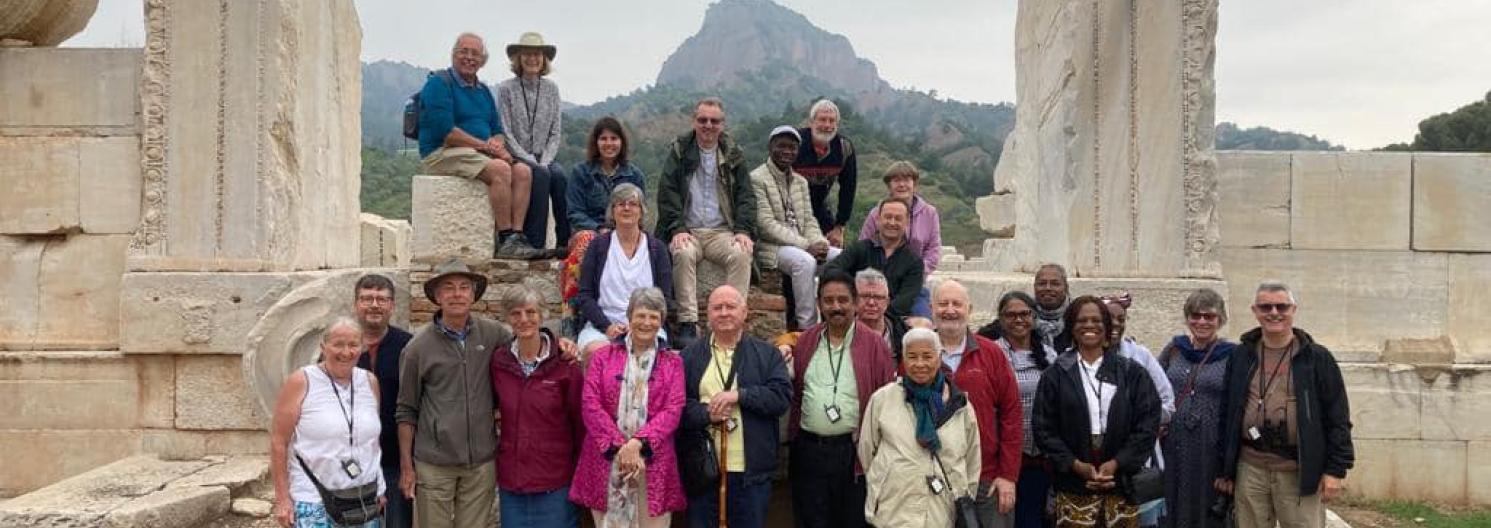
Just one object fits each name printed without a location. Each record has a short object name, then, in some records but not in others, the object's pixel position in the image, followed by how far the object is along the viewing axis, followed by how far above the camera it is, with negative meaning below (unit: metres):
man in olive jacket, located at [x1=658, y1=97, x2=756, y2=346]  5.91 +0.25
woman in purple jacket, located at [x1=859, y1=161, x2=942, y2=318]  5.57 +0.11
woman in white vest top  3.98 -0.78
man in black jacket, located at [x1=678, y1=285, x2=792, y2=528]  4.40 -0.69
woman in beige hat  6.68 +0.76
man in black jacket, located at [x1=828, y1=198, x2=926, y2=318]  5.29 -0.07
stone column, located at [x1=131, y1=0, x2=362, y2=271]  6.81 +0.67
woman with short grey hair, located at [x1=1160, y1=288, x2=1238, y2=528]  4.72 -0.86
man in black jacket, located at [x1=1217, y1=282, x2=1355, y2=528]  4.45 -0.76
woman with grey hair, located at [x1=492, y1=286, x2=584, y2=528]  4.43 -0.77
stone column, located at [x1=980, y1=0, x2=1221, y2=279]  6.93 +0.73
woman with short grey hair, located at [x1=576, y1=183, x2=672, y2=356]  5.22 -0.14
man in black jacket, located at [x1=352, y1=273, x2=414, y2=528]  4.39 -0.50
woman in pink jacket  4.35 -0.78
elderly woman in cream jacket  4.16 -0.82
